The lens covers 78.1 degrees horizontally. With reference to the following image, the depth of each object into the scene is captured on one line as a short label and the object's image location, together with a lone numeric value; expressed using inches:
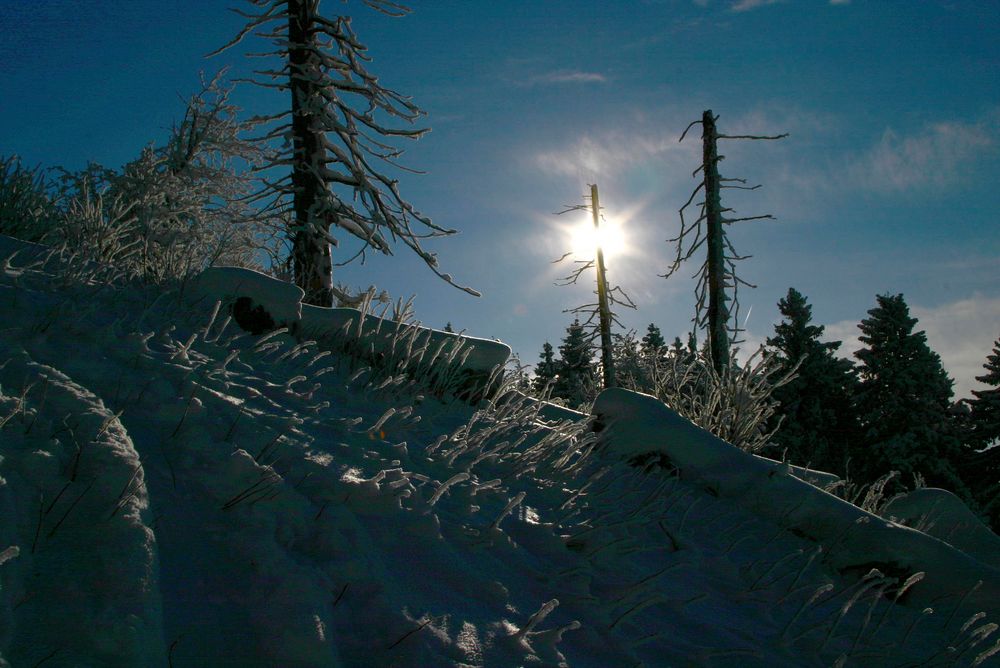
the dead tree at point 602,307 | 697.6
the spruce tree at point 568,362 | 1260.6
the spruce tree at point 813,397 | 1106.1
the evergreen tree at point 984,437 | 963.3
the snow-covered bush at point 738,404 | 287.6
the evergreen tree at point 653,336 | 1736.0
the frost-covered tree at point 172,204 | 226.1
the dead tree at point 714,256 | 457.1
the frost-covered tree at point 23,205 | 284.4
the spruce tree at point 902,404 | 999.0
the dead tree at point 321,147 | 380.2
